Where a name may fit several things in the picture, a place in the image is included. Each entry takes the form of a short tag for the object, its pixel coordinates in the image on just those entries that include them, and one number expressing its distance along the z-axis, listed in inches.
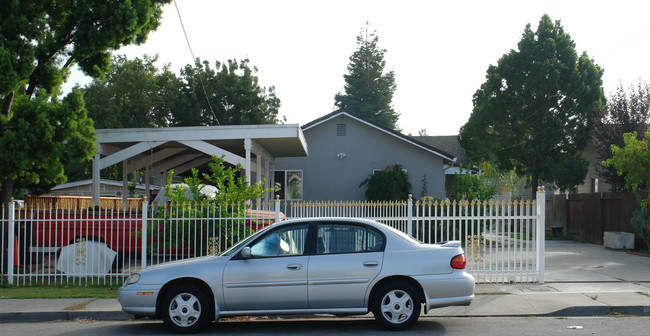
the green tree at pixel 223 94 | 1551.4
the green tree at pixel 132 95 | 1411.2
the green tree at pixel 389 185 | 924.0
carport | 668.1
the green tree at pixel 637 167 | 668.7
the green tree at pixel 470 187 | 906.7
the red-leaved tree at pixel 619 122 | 908.6
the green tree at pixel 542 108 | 1170.6
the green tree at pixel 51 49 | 527.2
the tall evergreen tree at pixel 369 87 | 2274.9
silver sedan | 320.5
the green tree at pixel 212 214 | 480.7
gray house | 987.3
